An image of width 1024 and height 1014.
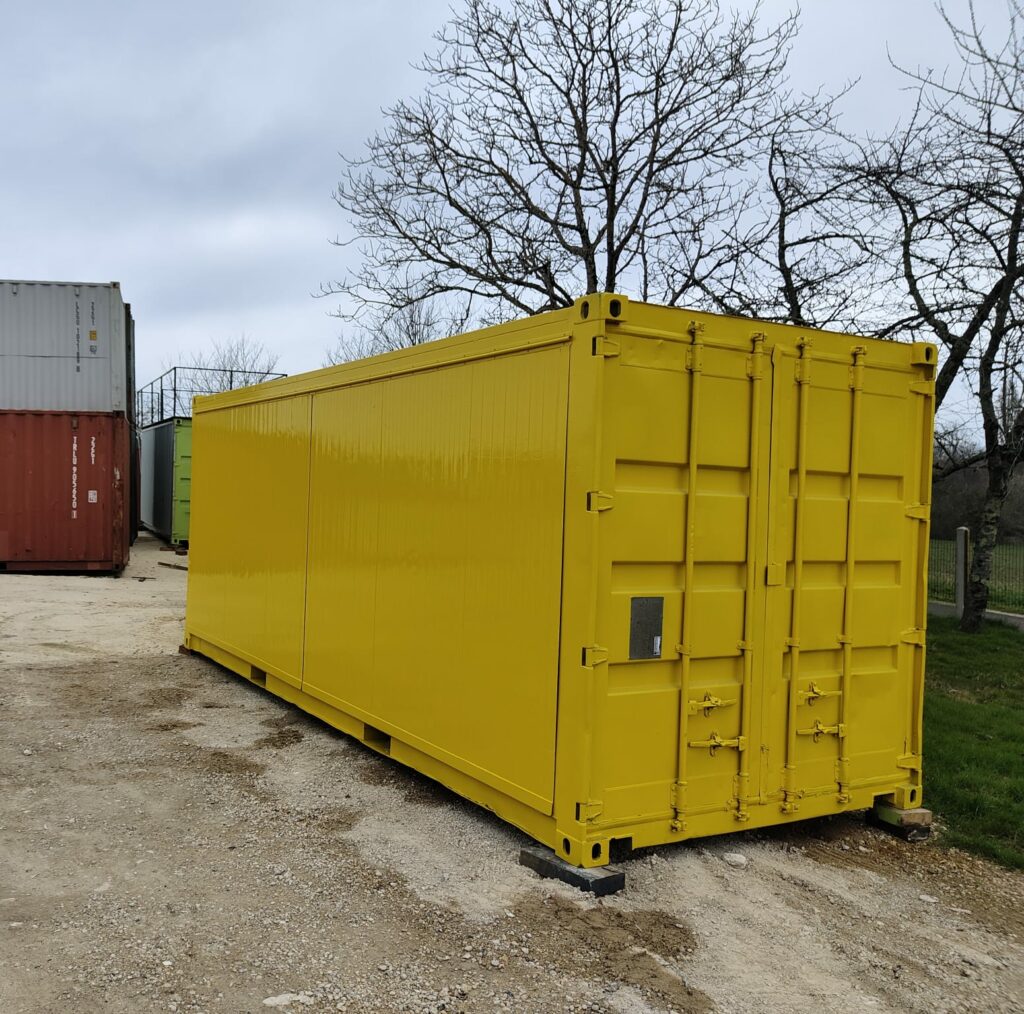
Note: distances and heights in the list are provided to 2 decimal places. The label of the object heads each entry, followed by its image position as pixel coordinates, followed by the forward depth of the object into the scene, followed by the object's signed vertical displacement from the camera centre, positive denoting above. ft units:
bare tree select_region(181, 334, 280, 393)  111.98 +10.92
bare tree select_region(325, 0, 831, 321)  38.34 +13.34
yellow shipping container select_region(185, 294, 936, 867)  14.23 -1.49
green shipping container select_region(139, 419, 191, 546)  68.49 -0.81
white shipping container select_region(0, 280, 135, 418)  54.90 +6.82
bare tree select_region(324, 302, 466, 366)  68.74 +10.92
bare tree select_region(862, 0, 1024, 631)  26.27 +7.48
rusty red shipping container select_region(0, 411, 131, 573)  55.16 -1.37
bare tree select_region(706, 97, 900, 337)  34.37 +8.82
